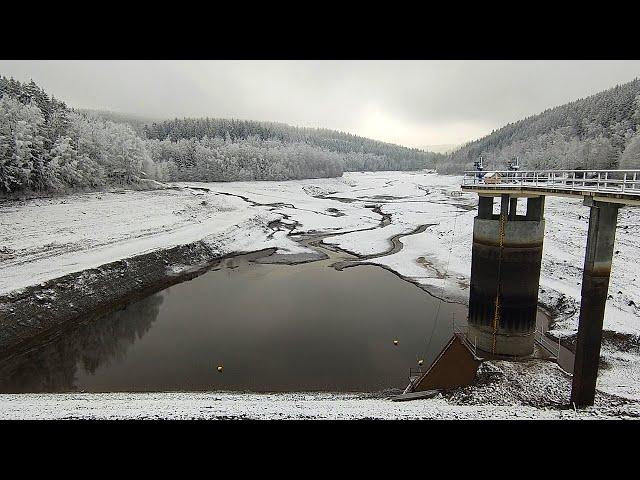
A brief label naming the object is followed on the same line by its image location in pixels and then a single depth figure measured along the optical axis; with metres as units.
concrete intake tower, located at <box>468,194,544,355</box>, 17.41
